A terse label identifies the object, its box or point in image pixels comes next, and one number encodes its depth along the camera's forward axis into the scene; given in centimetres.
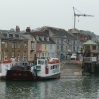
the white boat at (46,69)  6481
